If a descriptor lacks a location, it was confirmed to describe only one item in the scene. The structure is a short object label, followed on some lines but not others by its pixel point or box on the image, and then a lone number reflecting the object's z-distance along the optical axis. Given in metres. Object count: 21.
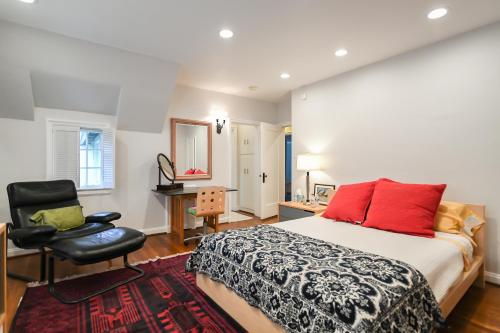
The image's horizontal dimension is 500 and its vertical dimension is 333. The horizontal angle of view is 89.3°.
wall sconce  4.80
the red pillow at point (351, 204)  2.65
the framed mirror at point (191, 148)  4.37
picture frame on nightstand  3.91
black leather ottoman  2.10
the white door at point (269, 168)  5.26
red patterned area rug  1.80
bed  1.42
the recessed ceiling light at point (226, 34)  2.65
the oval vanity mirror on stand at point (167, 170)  4.02
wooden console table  3.67
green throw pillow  2.68
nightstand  3.41
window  3.35
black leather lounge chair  2.17
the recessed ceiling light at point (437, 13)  2.28
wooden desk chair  3.53
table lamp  3.93
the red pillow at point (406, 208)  2.22
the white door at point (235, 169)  6.31
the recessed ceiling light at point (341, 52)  3.07
